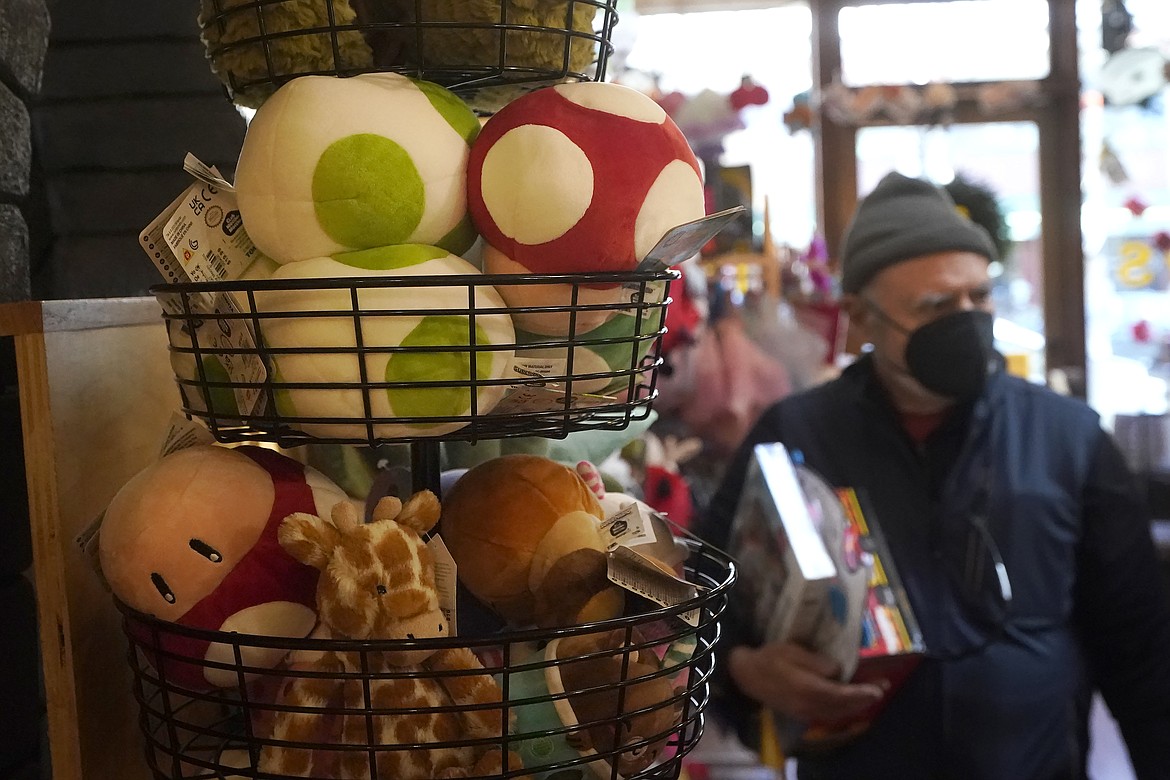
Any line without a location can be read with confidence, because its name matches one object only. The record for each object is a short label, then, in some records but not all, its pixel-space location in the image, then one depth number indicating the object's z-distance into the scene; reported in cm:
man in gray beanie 138
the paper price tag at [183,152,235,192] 51
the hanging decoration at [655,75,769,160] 249
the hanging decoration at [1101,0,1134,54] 347
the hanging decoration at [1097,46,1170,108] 338
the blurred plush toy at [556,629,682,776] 49
